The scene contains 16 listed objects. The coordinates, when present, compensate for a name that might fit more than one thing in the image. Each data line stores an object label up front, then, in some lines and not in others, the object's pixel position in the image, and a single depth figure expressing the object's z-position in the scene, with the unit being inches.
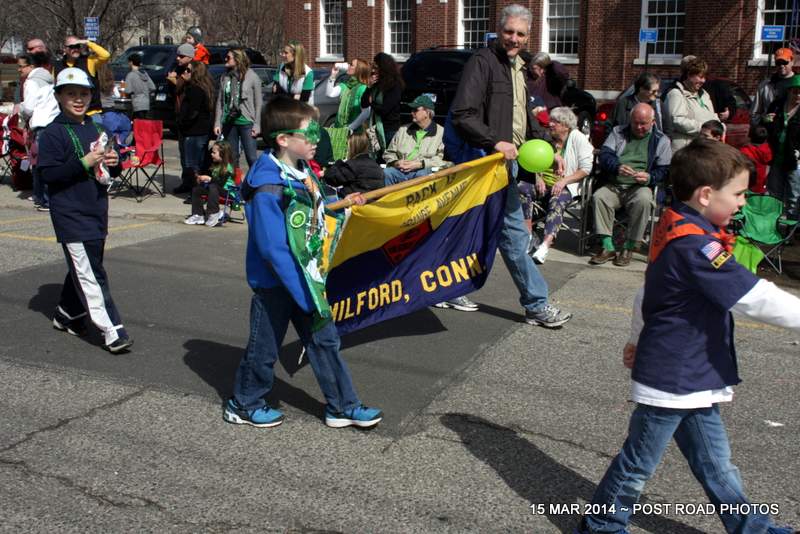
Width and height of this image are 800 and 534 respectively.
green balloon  239.0
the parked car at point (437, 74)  731.4
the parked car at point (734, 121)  607.5
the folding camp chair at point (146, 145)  504.7
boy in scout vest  133.0
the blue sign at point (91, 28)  964.6
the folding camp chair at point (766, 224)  341.4
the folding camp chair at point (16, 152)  517.3
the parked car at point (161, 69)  832.3
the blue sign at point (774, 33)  821.9
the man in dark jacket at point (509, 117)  245.8
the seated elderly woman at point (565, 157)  370.3
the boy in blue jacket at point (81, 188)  231.3
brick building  1077.8
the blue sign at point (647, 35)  1018.1
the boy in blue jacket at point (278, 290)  177.8
